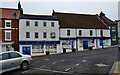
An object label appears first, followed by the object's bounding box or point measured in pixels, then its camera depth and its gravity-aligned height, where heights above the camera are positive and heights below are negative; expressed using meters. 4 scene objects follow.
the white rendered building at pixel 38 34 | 43.34 +1.62
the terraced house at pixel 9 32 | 41.53 +1.97
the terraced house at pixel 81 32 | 48.16 +2.25
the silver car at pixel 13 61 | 14.49 -1.30
